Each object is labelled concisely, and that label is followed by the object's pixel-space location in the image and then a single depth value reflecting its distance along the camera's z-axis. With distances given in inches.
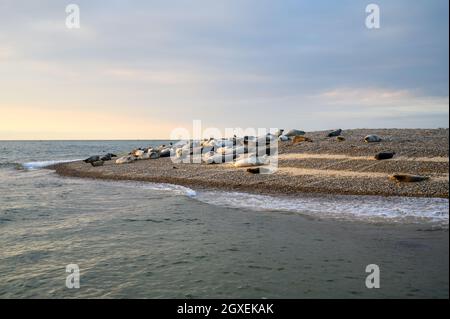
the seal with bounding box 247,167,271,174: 1055.6
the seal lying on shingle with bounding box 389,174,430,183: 795.4
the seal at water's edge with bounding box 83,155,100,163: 1706.4
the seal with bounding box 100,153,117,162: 1798.7
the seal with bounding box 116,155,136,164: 1620.3
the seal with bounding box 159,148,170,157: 1739.7
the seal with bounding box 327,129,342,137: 1669.5
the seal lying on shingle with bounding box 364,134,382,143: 1325.0
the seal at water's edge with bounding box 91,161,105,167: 1596.0
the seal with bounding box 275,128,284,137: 1951.3
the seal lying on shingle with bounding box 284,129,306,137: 1799.5
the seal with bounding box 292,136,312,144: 1487.8
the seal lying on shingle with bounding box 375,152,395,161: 1026.1
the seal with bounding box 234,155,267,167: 1189.1
